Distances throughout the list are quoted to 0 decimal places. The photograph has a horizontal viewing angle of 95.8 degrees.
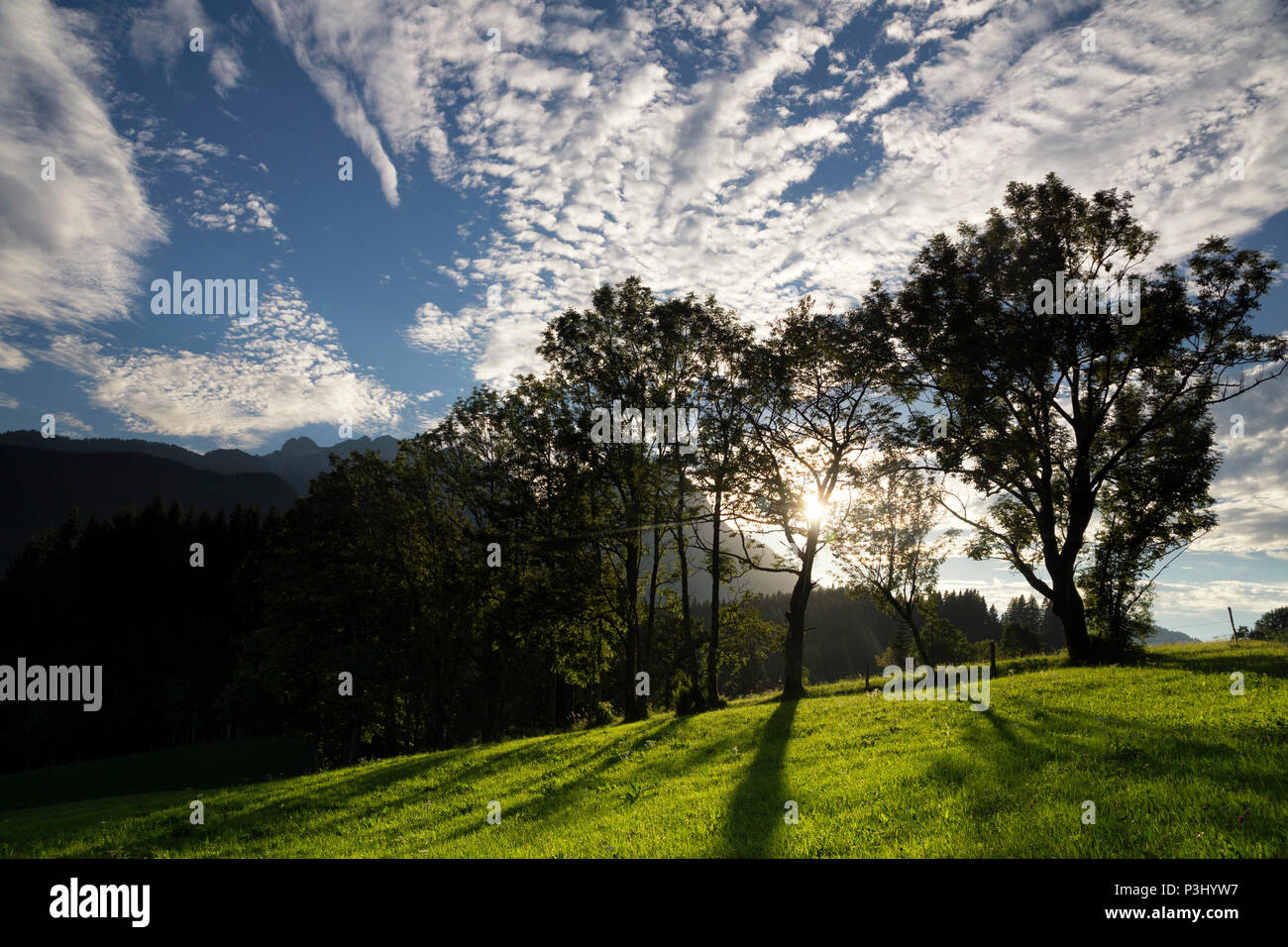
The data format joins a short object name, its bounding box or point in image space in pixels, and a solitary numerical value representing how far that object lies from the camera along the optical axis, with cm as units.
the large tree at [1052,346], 2548
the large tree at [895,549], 4619
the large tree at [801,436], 3322
